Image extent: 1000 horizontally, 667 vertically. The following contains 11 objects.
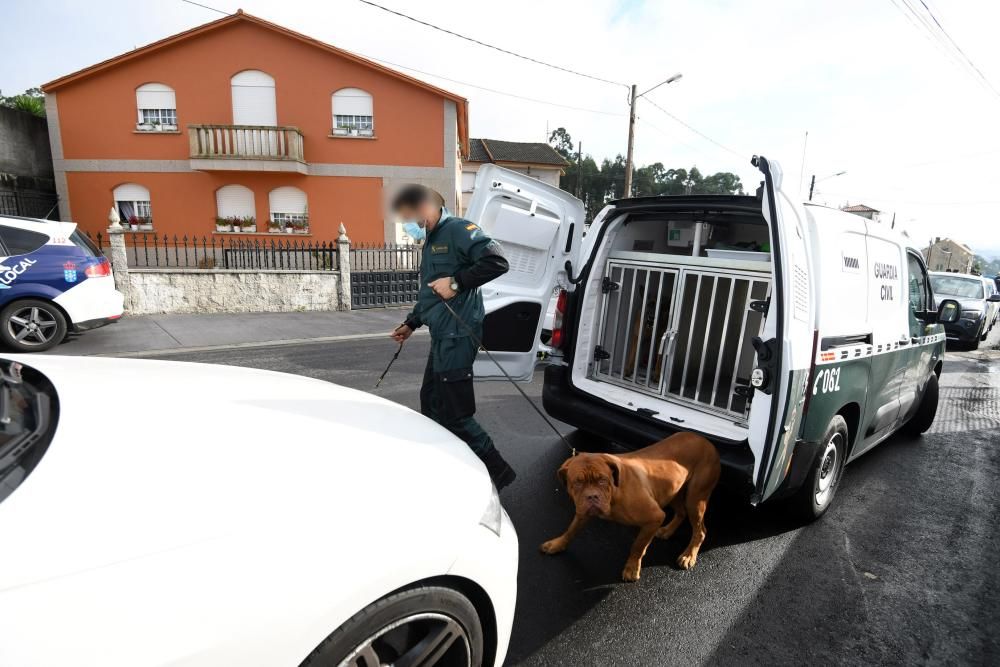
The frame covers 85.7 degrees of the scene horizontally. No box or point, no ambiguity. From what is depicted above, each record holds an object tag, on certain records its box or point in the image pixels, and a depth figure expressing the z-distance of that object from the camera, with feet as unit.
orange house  57.52
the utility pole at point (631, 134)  62.64
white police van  8.97
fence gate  40.63
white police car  23.17
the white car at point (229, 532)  3.65
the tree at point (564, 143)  237.45
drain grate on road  18.33
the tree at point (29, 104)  61.52
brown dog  8.46
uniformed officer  11.13
